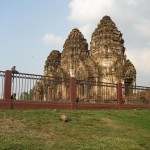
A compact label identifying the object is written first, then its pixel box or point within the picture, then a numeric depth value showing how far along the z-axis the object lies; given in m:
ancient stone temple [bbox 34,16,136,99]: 22.82
